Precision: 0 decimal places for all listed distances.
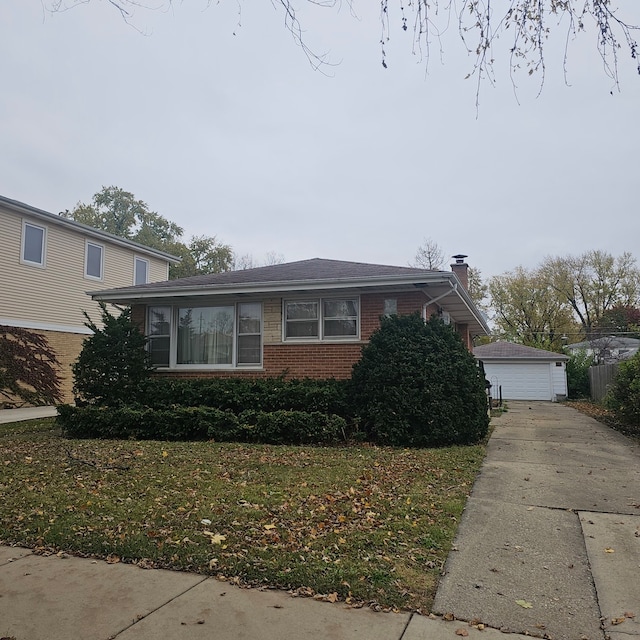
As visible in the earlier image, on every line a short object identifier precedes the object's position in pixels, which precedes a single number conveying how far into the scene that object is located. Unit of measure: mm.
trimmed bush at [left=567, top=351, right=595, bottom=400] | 27016
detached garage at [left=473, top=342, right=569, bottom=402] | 26203
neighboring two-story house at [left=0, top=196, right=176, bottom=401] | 16766
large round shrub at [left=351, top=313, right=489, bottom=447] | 9258
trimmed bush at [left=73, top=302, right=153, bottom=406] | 11180
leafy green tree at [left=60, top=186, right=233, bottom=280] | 40812
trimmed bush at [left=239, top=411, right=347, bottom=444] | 9492
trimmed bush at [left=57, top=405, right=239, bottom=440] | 10039
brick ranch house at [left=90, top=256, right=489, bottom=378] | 10891
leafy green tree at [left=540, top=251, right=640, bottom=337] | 42281
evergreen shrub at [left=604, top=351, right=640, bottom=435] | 11133
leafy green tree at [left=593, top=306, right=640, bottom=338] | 41562
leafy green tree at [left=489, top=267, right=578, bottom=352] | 42906
